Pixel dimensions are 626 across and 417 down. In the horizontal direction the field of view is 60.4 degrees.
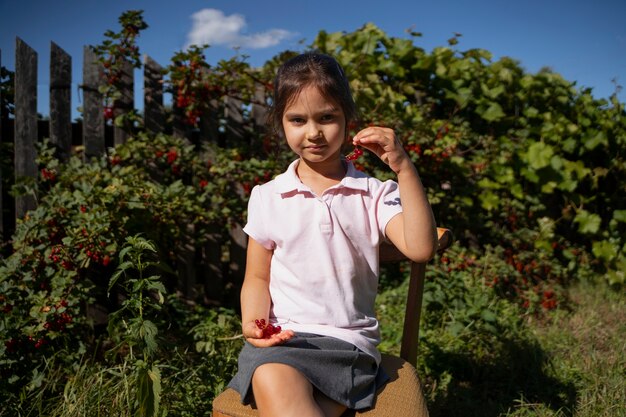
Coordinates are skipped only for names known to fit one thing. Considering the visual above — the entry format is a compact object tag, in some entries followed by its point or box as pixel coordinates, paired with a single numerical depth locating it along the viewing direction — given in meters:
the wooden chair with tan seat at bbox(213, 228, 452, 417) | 1.44
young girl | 1.47
